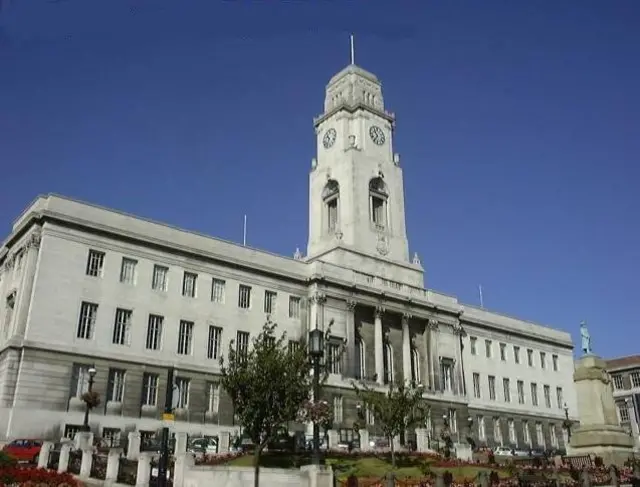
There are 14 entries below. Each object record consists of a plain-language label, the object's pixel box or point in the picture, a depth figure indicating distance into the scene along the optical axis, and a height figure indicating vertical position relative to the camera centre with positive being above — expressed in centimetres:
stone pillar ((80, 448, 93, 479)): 2712 +33
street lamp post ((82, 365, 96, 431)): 3397 +429
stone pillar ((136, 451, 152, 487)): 2548 +5
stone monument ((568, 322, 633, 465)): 3112 +257
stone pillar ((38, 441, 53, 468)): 2866 +77
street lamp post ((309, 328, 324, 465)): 2366 +428
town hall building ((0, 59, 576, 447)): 4106 +1242
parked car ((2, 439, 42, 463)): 3056 +102
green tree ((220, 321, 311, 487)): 2798 +341
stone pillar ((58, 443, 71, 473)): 2775 +54
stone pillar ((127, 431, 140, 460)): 3106 +127
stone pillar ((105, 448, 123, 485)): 2623 +21
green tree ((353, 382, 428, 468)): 3809 +355
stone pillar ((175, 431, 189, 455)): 3195 +150
